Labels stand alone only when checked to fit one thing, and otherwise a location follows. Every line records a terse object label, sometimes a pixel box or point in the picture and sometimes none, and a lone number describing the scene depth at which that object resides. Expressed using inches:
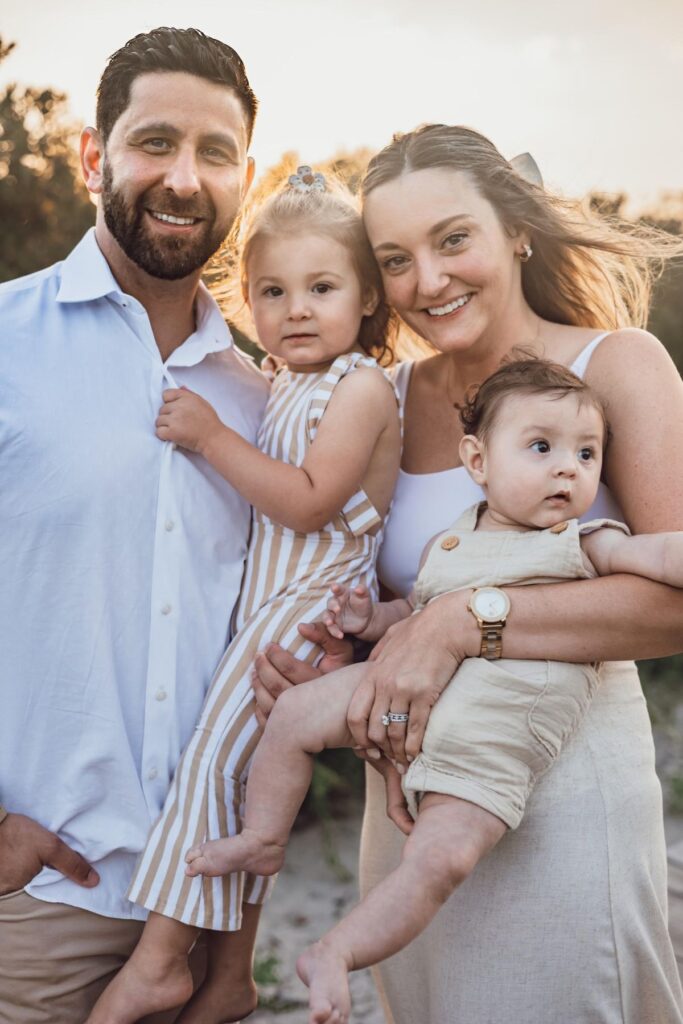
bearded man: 90.6
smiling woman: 86.5
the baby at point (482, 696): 78.4
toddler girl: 90.2
